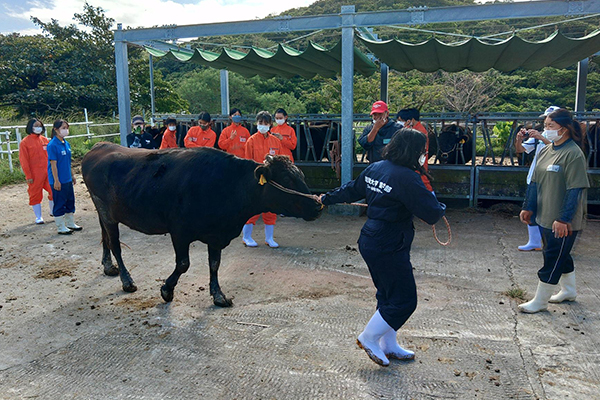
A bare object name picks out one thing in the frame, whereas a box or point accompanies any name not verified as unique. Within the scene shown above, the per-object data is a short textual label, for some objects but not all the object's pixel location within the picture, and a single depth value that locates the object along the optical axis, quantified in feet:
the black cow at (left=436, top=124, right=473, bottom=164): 29.94
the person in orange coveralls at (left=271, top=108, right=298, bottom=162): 24.45
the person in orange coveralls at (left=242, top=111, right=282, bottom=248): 21.83
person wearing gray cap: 31.32
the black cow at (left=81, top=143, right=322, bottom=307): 14.24
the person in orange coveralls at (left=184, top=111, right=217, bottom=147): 27.43
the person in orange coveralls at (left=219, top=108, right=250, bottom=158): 25.73
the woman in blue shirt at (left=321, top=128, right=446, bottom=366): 10.37
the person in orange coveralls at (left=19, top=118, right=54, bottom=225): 26.25
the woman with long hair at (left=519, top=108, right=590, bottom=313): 13.34
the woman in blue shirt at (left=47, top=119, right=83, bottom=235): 23.67
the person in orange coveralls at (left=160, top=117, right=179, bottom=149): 30.48
